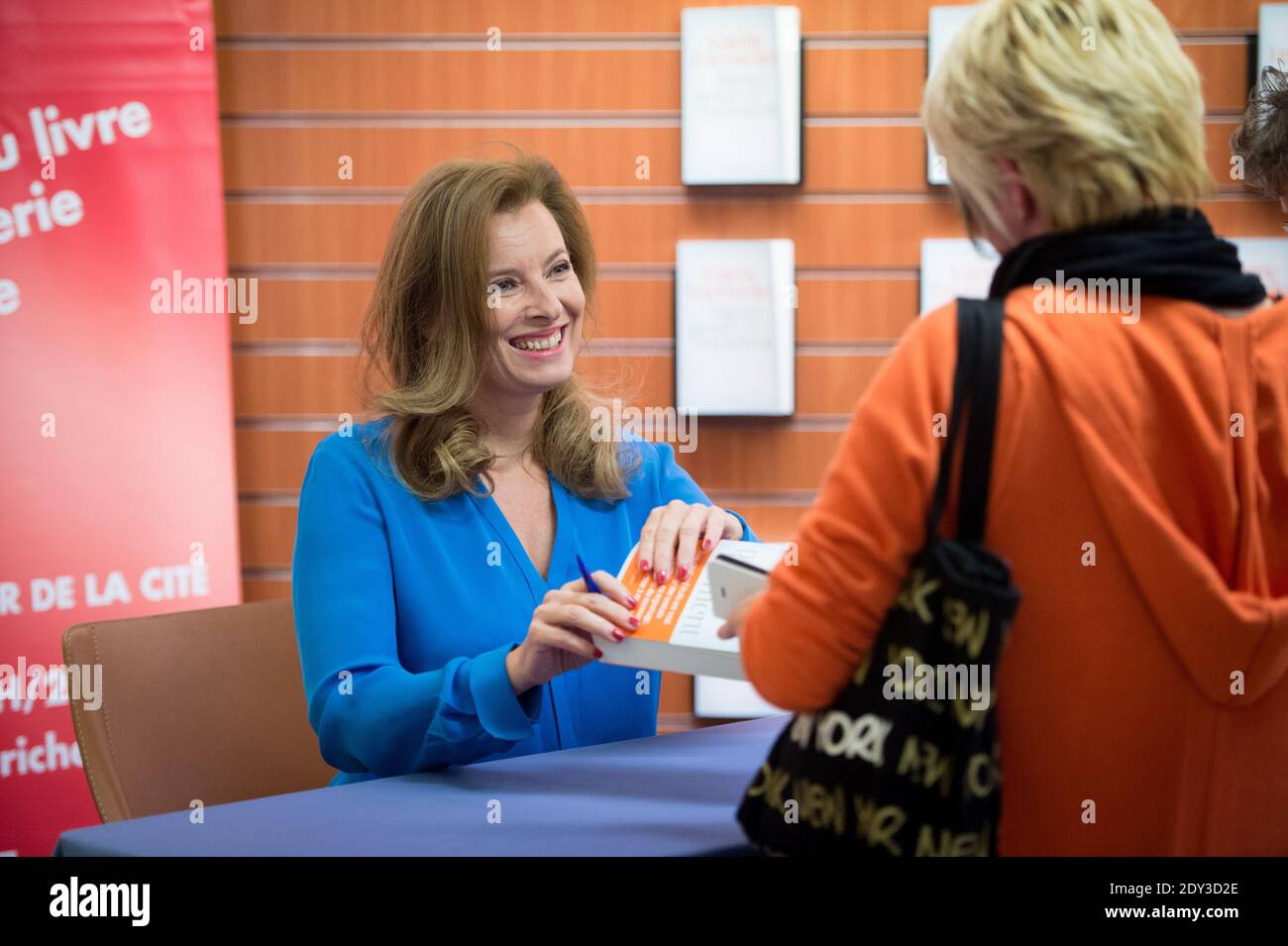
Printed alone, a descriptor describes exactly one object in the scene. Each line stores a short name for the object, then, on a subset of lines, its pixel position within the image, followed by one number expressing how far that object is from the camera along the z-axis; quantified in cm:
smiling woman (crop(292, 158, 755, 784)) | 167
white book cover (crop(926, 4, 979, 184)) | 355
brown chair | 189
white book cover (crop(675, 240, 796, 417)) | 364
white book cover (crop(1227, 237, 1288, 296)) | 364
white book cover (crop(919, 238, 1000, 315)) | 365
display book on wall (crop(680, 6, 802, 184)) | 356
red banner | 318
